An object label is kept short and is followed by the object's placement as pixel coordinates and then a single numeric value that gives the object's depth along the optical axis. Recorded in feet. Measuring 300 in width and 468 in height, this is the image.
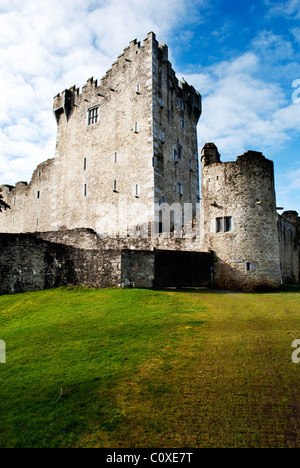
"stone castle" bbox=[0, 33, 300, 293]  48.96
